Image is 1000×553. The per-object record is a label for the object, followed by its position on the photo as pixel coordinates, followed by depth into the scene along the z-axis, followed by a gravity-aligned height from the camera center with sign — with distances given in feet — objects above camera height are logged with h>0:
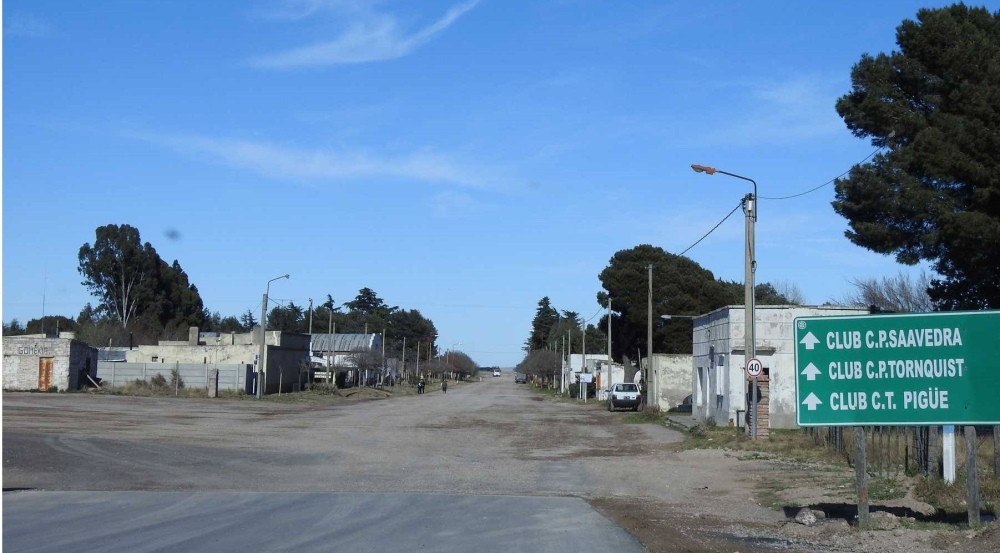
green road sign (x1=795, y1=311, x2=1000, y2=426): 37.50 -0.50
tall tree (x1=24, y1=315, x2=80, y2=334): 389.54 +9.56
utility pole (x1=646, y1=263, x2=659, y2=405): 166.25 -4.58
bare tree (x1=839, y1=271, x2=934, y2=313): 193.88 +13.14
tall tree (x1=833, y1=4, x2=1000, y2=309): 87.97 +20.77
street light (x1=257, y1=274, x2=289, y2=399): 191.83 -0.12
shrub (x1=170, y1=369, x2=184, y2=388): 200.85 -6.94
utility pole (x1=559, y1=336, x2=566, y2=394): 337.68 -8.93
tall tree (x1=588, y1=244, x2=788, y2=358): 247.29 +16.59
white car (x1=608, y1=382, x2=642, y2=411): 182.60 -8.49
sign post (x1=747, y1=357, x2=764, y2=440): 91.20 -2.49
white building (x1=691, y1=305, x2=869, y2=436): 117.39 -0.36
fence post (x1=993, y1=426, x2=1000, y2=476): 44.23 -4.36
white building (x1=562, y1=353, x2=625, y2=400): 260.21 -5.13
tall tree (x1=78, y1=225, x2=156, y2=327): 346.54 +30.25
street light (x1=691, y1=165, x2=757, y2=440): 92.53 +8.71
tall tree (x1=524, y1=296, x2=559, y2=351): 627.05 +21.96
